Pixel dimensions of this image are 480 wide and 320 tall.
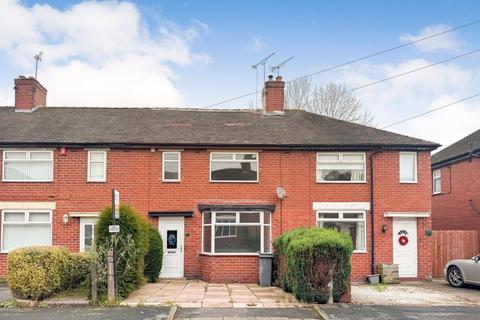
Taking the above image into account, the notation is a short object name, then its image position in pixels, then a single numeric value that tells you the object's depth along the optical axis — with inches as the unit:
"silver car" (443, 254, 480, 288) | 629.3
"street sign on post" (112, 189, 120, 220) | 477.4
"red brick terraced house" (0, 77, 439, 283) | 716.0
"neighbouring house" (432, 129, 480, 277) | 766.5
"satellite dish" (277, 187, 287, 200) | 725.1
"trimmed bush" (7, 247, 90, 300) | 483.5
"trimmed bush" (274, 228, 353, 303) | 494.6
